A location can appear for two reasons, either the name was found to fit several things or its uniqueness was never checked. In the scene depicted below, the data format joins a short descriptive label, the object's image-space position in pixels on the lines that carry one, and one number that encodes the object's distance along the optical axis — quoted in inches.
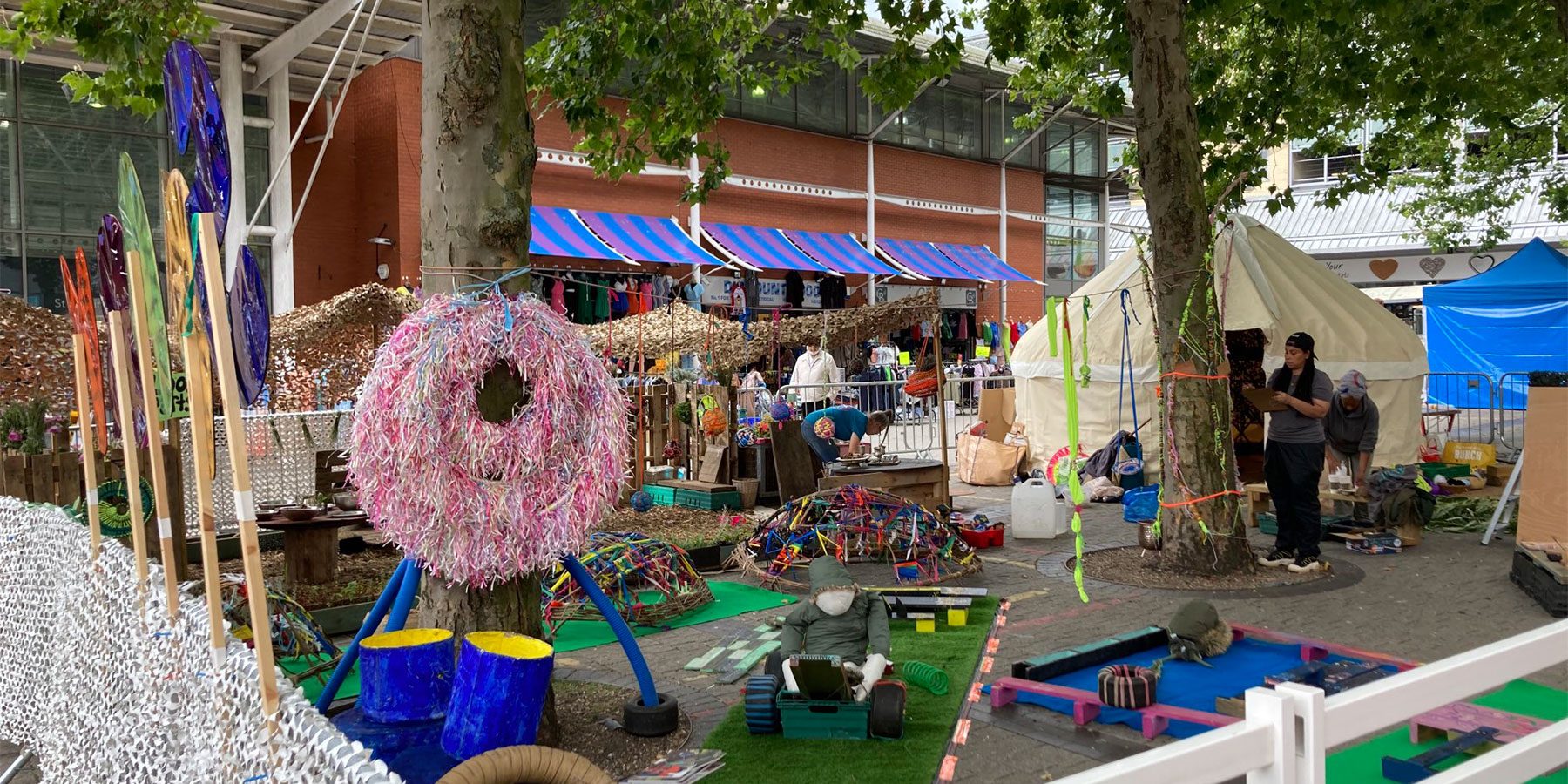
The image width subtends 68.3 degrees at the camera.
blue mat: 221.6
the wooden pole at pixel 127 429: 144.6
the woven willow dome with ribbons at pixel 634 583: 312.7
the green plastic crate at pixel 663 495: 513.3
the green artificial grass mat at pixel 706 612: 301.0
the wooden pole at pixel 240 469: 105.3
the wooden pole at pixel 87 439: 166.7
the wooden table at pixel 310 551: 332.8
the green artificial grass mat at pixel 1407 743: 194.5
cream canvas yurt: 551.5
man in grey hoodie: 446.3
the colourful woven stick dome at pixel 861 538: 365.4
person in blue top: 469.4
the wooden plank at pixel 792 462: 489.1
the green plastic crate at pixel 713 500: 497.7
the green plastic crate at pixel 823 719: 212.8
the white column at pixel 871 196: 1163.6
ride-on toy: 212.5
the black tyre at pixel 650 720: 210.8
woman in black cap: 357.4
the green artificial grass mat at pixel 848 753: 195.3
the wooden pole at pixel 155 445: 137.1
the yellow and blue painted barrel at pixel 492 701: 143.6
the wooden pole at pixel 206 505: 115.9
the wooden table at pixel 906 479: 435.8
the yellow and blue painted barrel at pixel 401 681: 159.0
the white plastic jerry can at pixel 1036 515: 443.5
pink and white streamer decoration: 181.0
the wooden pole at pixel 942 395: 426.6
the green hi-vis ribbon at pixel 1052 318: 325.3
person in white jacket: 679.7
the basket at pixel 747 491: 503.5
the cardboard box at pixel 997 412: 684.1
